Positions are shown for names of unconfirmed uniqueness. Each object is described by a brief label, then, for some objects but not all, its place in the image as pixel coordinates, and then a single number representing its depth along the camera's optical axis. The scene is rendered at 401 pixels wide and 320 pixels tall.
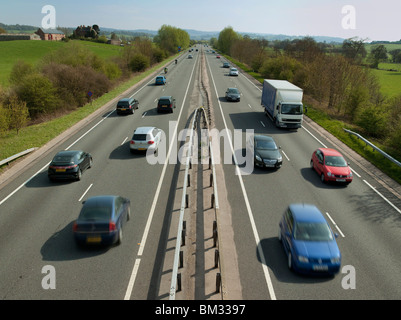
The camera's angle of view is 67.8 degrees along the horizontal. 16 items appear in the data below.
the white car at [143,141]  19.45
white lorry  25.91
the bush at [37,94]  31.27
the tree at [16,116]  25.69
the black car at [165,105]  30.47
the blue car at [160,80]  48.85
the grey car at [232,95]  37.00
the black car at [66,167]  15.64
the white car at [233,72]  60.56
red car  16.26
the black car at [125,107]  30.06
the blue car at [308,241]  9.45
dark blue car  10.27
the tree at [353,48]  50.28
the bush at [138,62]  65.38
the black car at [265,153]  17.78
